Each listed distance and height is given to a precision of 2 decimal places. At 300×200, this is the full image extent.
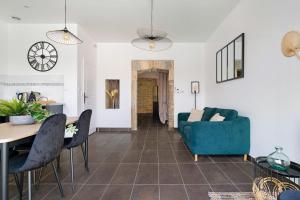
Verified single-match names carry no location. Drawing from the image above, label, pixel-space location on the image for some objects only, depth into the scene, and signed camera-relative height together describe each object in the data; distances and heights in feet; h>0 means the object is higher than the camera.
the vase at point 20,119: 7.18 -0.82
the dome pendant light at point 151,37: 11.40 +3.67
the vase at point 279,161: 5.44 -1.81
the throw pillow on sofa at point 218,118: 12.16 -1.29
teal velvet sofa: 10.87 -2.24
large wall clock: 15.72 +3.41
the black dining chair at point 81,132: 8.19 -1.52
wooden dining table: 4.99 -1.10
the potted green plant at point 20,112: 7.07 -0.54
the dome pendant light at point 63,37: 9.63 +3.19
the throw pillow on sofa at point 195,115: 17.01 -1.56
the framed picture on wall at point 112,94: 21.70 +0.42
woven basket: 5.49 -2.73
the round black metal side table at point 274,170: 5.18 -2.03
